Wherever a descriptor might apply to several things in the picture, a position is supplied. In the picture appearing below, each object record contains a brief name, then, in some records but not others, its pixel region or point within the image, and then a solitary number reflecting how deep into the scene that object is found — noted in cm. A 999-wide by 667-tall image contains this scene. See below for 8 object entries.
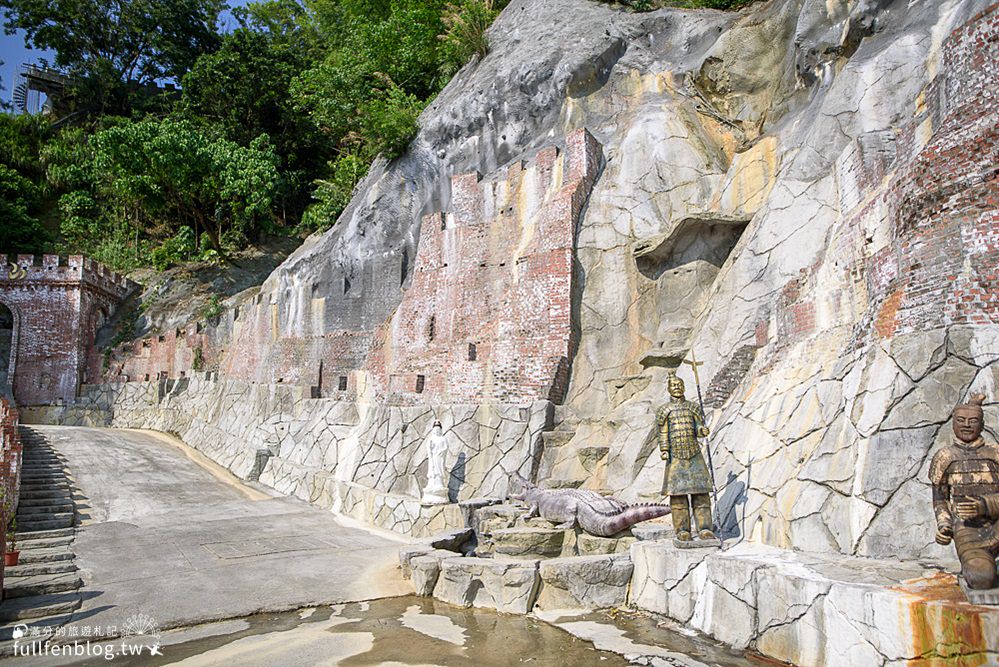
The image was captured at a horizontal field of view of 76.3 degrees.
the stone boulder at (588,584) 720
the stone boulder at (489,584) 734
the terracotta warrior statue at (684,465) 693
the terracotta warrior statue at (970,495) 420
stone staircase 675
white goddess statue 1207
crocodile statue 830
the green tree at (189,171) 2758
